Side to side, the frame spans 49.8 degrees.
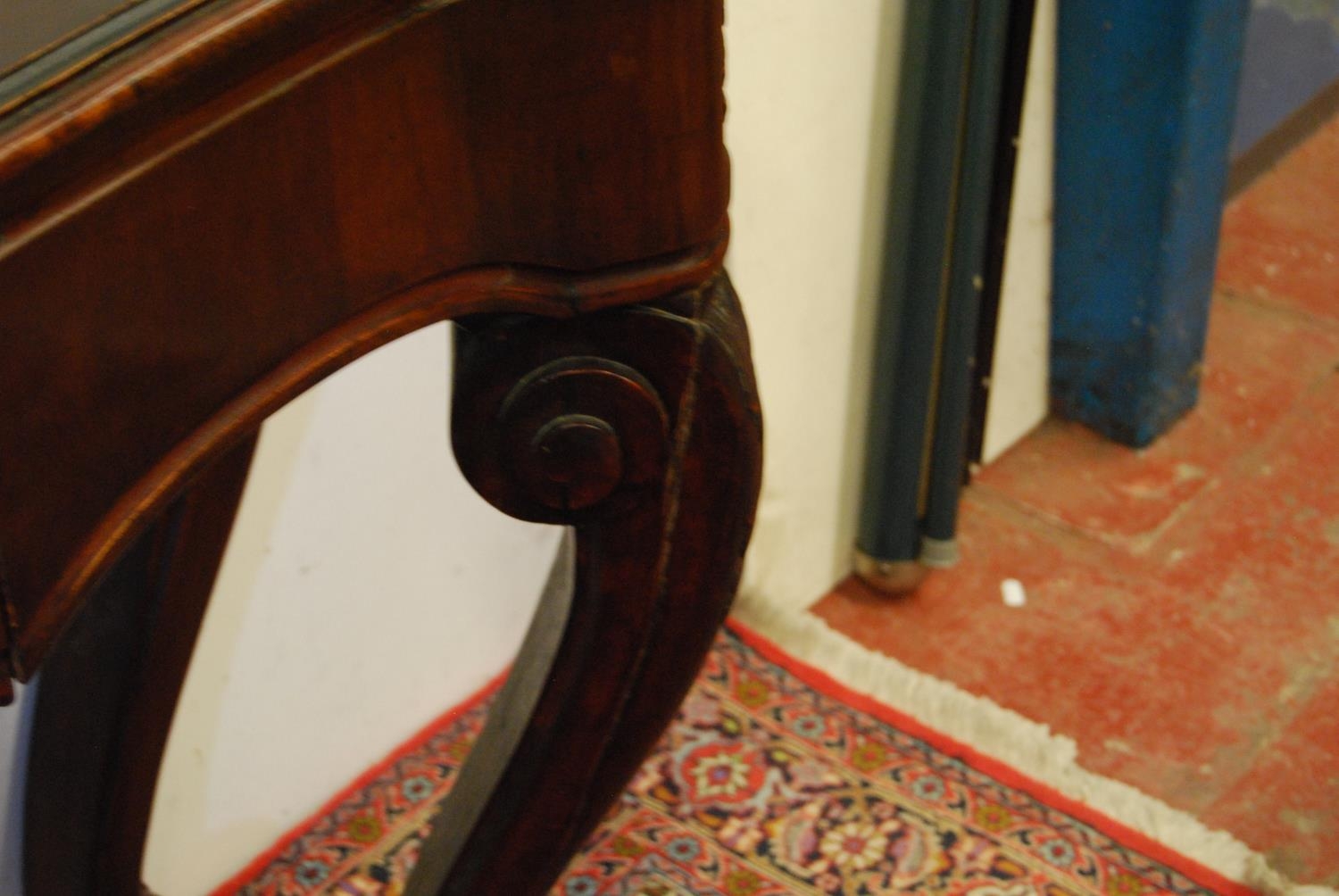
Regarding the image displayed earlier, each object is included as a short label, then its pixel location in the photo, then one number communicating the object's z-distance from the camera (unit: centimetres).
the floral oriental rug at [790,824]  128
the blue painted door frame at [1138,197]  169
